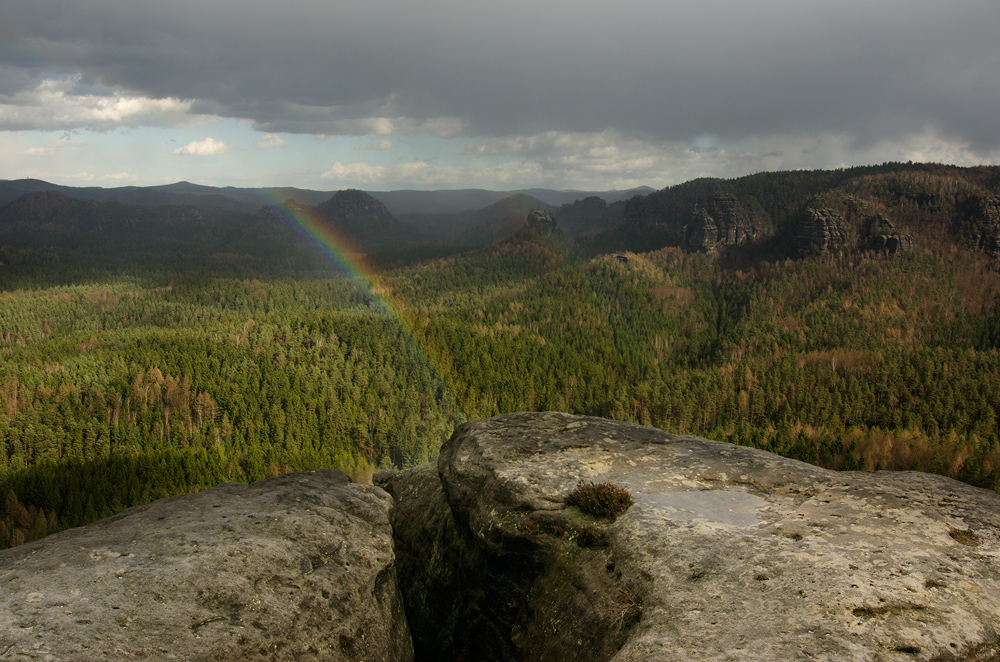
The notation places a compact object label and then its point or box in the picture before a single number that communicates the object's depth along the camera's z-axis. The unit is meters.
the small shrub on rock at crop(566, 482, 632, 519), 22.77
